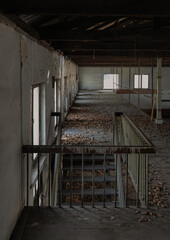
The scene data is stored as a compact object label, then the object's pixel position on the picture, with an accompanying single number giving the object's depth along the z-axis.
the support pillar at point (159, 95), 10.91
